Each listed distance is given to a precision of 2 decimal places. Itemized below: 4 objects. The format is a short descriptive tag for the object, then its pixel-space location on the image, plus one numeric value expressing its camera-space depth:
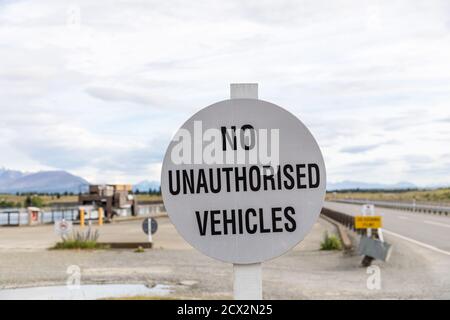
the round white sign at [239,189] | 3.60
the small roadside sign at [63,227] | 21.11
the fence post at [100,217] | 38.81
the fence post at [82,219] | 34.24
